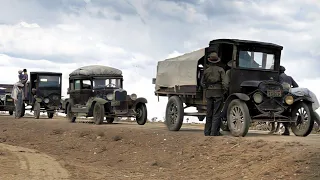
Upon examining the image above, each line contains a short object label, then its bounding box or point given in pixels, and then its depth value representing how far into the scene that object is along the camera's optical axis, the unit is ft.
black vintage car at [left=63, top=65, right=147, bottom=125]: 69.77
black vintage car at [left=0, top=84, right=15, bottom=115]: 112.47
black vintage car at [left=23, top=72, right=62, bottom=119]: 94.91
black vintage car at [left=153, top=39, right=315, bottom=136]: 41.19
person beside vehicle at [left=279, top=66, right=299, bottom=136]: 44.21
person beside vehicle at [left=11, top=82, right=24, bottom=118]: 83.97
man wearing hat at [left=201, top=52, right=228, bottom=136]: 41.91
